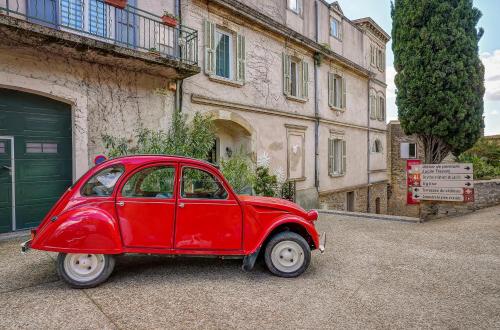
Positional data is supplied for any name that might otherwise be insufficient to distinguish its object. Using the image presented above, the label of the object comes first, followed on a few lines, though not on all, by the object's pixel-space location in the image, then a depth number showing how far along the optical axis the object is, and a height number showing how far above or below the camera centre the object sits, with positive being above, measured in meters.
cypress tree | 11.05 +3.13
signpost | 8.38 -0.54
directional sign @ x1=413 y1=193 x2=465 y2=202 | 8.50 -0.92
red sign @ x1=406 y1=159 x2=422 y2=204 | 9.16 -0.44
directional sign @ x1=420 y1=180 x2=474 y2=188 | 8.39 -0.56
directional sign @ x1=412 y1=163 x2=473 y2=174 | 8.30 -0.14
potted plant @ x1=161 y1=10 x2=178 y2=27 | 7.94 +3.51
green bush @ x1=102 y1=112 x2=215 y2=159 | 7.24 +0.53
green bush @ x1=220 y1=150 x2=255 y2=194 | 8.19 -0.29
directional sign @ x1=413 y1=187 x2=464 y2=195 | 8.55 -0.74
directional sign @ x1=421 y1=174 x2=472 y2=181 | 8.36 -0.37
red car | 3.85 -0.73
